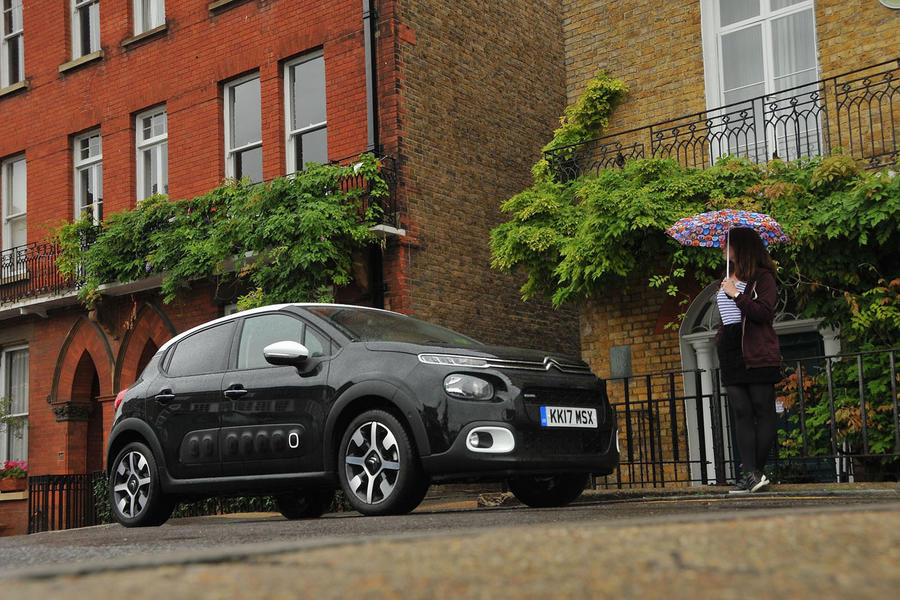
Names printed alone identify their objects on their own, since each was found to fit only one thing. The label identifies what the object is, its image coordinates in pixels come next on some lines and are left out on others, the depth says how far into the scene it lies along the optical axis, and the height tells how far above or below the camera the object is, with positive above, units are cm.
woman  872 +15
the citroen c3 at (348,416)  802 -22
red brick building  1762 +416
